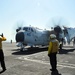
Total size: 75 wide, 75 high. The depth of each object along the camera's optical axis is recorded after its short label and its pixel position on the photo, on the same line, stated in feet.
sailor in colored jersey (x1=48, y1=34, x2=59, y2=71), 20.49
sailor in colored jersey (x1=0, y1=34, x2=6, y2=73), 20.24
